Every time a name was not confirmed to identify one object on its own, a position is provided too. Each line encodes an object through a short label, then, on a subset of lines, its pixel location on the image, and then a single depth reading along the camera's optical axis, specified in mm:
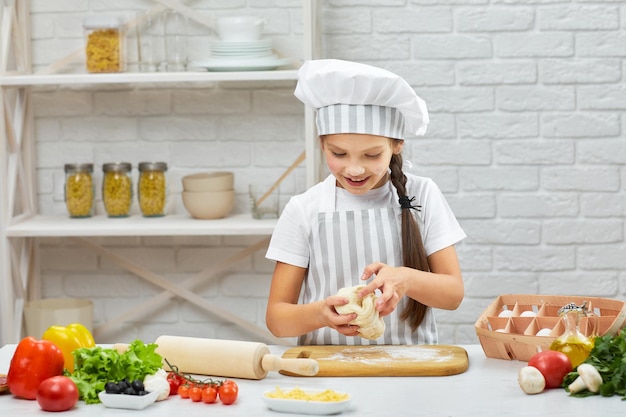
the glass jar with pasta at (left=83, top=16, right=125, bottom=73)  4211
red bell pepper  2902
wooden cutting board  3017
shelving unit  4151
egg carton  3073
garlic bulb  2874
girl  3209
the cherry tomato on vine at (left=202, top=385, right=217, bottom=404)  2870
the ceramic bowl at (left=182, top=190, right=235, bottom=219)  4283
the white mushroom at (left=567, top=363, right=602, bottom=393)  2863
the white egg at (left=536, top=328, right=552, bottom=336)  3094
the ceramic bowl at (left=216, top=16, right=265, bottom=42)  4147
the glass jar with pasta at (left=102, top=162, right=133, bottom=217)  4292
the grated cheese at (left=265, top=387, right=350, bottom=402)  2819
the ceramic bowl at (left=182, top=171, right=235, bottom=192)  4278
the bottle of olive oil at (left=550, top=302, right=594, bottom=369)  2947
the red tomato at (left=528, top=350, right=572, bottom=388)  2901
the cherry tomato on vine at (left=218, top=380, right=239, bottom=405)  2858
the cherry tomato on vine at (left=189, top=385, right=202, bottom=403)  2884
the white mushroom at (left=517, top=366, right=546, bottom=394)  2879
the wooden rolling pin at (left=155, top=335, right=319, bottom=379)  2958
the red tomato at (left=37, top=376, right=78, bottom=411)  2833
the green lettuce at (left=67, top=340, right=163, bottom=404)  2891
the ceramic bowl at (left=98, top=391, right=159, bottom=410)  2840
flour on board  3065
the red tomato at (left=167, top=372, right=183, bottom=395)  2928
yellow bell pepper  3020
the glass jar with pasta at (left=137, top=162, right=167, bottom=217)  4281
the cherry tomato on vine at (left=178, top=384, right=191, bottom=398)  2903
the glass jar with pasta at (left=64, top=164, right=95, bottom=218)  4315
